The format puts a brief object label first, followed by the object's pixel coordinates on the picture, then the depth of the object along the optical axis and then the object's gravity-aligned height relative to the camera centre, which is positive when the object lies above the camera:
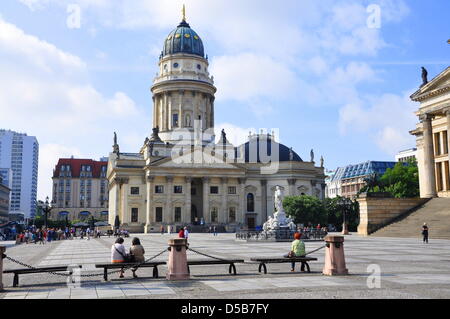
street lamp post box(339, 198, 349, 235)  51.66 +0.70
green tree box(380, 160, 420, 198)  74.06 +5.09
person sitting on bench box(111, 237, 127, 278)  15.36 -1.33
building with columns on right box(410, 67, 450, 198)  44.59 +8.39
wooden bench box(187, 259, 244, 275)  15.41 -1.68
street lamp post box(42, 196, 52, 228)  51.22 +0.77
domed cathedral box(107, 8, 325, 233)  78.62 +7.81
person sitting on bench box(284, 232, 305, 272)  16.30 -1.33
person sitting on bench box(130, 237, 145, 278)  15.64 -1.32
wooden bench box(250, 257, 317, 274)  15.69 -1.64
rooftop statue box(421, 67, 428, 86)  48.50 +14.13
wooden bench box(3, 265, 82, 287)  13.41 -1.66
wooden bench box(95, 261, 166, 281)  14.27 -1.66
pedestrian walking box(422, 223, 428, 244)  31.34 -1.53
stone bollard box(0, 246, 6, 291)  12.57 -1.21
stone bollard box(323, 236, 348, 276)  14.53 -1.48
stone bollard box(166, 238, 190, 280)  14.34 -1.51
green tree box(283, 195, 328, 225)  68.38 +0.25
